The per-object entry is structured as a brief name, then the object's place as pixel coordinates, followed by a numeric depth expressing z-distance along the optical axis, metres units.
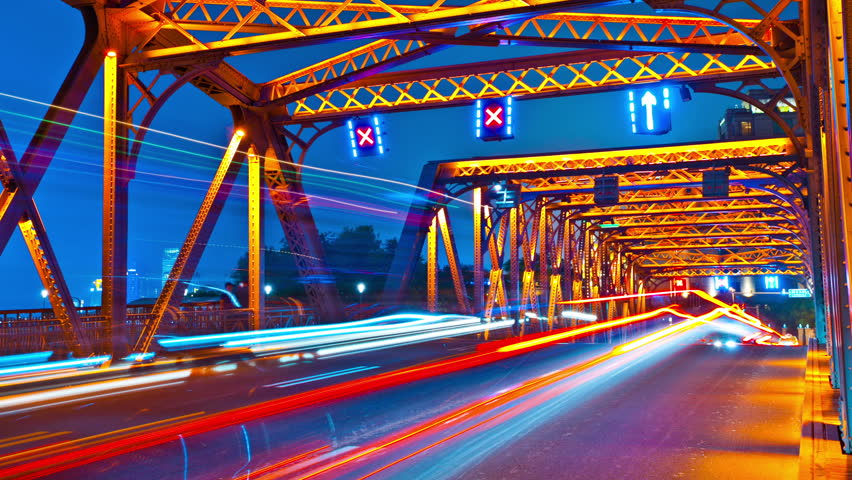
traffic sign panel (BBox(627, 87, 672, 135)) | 16.72
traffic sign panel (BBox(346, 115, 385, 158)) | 19.34
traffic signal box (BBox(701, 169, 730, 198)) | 25.77
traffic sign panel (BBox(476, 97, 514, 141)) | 17.61
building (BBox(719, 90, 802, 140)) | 85.50
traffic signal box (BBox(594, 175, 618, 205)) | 27.88
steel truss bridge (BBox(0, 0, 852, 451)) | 12.30
